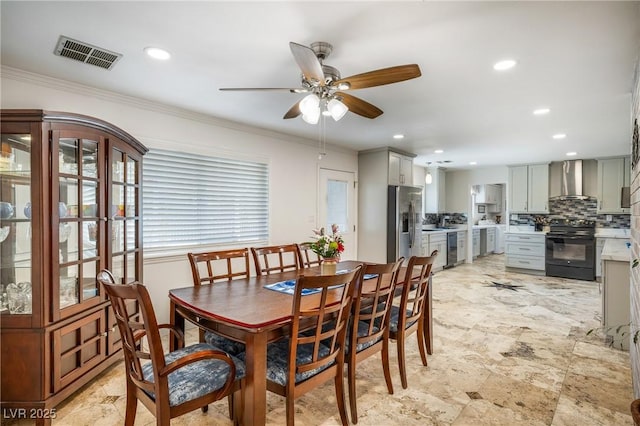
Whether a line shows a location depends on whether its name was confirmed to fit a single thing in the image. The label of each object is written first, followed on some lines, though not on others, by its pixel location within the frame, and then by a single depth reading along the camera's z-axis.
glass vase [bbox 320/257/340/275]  2.53
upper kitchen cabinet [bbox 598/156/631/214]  5.81
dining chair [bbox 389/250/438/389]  2.28
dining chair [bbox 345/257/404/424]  1.91
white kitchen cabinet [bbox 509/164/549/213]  6.55
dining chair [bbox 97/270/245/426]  1.38
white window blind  3.31
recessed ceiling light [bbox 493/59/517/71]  2.24
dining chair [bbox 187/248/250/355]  2.03
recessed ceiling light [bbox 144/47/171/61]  2.10
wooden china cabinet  1.90
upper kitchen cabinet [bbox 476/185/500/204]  9.24
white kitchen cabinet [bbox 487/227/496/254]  8.91
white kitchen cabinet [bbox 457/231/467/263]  7.42
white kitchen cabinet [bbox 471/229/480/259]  8.10
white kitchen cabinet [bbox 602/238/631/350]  2.98
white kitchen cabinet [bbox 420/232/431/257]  6.21
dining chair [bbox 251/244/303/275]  2.78
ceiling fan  1.66
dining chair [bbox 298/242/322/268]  2.66
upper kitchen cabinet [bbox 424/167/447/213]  7.67
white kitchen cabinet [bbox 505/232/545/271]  6.36
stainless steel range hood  6.23
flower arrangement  2.51
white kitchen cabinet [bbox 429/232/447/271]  6.51
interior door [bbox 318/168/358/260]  5.01
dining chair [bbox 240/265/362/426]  1.57
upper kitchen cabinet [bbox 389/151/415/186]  5.38
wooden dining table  1.48
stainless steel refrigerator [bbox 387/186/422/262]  5.28
